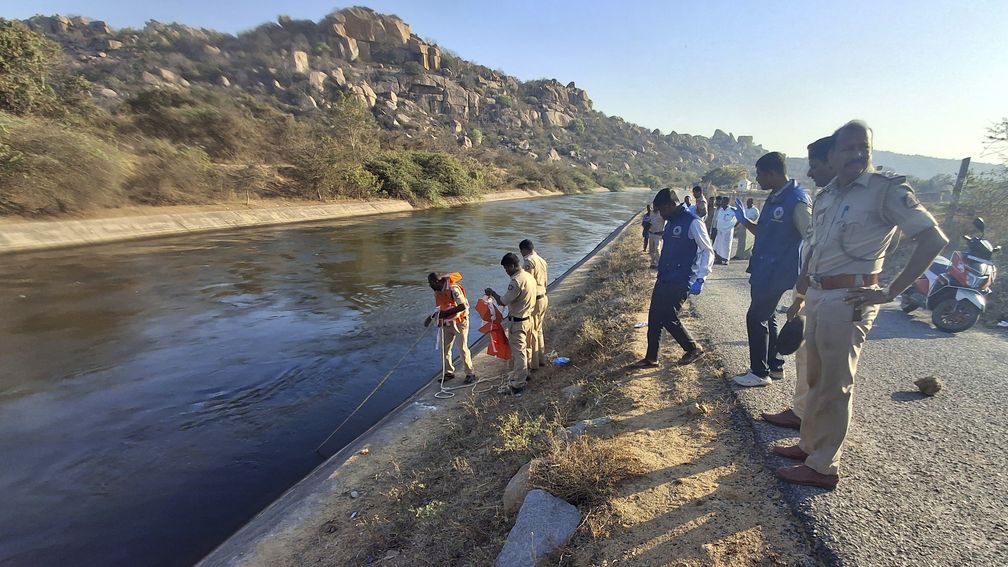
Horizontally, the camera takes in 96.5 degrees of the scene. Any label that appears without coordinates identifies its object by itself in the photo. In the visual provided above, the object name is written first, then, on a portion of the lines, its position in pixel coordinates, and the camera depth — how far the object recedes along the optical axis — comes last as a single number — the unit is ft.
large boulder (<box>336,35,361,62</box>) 344.49
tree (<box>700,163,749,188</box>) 224.12
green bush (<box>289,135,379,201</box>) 109.40
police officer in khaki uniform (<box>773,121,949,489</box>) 8.12
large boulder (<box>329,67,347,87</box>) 290.56
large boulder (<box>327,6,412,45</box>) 362.06
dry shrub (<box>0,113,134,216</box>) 57.16
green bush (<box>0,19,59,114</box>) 62.44
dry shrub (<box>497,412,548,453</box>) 12.88
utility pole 33.22
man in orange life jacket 21.47
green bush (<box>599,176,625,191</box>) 323.37
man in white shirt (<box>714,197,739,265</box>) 36.01
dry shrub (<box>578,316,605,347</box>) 20.99
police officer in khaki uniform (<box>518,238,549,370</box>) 21.58
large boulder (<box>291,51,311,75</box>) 287.89
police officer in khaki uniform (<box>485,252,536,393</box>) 19.13
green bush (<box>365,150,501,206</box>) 128.88
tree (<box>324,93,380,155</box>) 127.85
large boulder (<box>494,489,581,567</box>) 8.38
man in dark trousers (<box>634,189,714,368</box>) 14.80
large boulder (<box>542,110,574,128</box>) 447.42
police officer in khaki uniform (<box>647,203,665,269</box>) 36.14
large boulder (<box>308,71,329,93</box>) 277.03
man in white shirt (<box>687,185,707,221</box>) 35.81
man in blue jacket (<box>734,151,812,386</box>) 13.05
